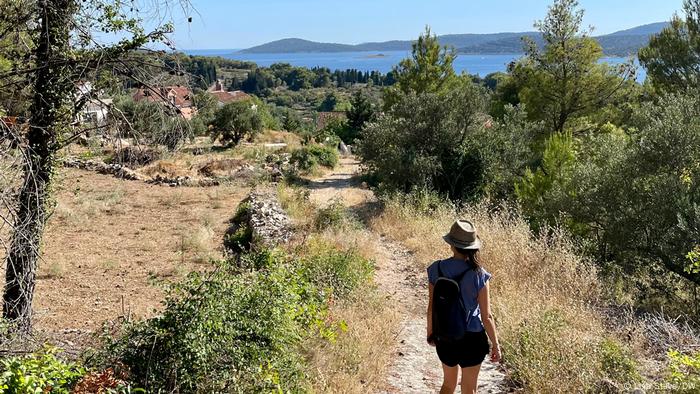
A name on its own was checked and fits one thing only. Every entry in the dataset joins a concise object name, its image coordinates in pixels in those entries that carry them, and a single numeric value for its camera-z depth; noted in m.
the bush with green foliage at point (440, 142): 15.94
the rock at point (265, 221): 10.77
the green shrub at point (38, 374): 3.16
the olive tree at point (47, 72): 4.63
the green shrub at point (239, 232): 11.97
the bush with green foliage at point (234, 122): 31.52
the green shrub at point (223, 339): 3.90
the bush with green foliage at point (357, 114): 38.69
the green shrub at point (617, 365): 4.61
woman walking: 4.11
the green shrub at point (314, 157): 24.49
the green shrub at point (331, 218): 11.95
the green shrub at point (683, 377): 3.74
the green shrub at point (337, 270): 6.86
